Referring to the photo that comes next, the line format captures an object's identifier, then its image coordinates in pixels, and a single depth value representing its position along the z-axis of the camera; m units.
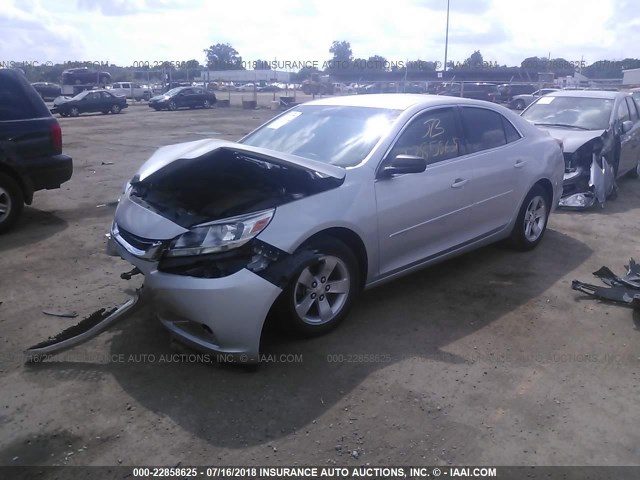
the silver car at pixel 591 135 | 8.66
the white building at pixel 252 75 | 64.15
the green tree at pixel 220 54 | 105.91
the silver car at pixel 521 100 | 27.59
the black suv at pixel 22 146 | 6.79
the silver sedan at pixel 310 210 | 3.62
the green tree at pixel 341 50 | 88.81
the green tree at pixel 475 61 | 50.25
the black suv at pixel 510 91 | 29.59
